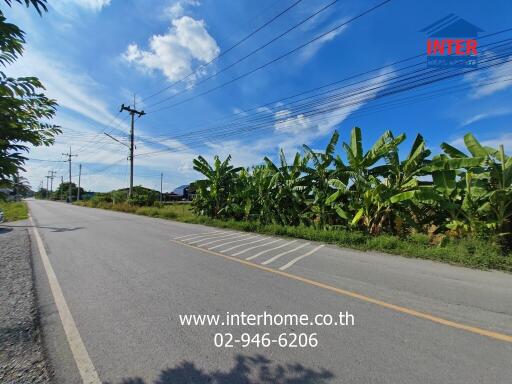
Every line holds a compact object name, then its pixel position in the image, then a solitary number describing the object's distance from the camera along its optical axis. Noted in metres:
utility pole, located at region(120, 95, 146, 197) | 28.37
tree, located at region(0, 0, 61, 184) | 2.13
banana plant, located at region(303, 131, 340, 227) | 11.55
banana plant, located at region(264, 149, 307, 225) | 12.69
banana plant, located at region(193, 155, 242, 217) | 17.61
